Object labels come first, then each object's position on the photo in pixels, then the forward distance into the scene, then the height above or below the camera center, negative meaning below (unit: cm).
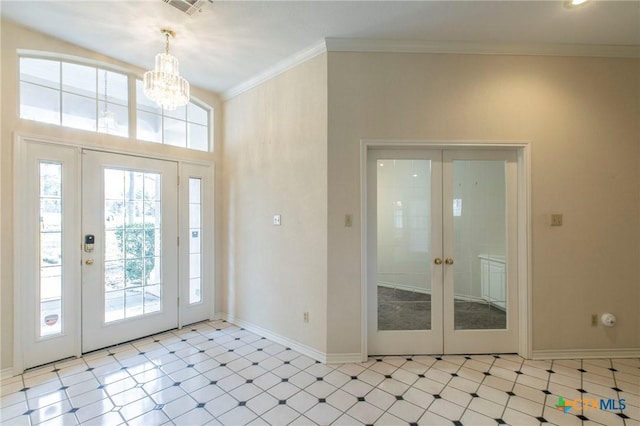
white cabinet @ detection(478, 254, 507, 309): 291 -69
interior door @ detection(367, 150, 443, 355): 288 -40
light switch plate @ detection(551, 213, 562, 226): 280 -6
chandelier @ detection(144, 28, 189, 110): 242 +114
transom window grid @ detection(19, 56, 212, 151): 270 +120
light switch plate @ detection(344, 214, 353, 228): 280 -7
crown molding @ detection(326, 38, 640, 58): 276 +164
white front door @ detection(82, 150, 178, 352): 294 -39
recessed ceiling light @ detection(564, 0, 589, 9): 220 +167
